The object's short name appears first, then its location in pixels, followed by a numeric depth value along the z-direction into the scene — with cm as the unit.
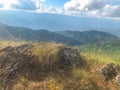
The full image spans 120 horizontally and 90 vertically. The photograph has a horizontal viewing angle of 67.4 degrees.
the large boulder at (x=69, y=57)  367
